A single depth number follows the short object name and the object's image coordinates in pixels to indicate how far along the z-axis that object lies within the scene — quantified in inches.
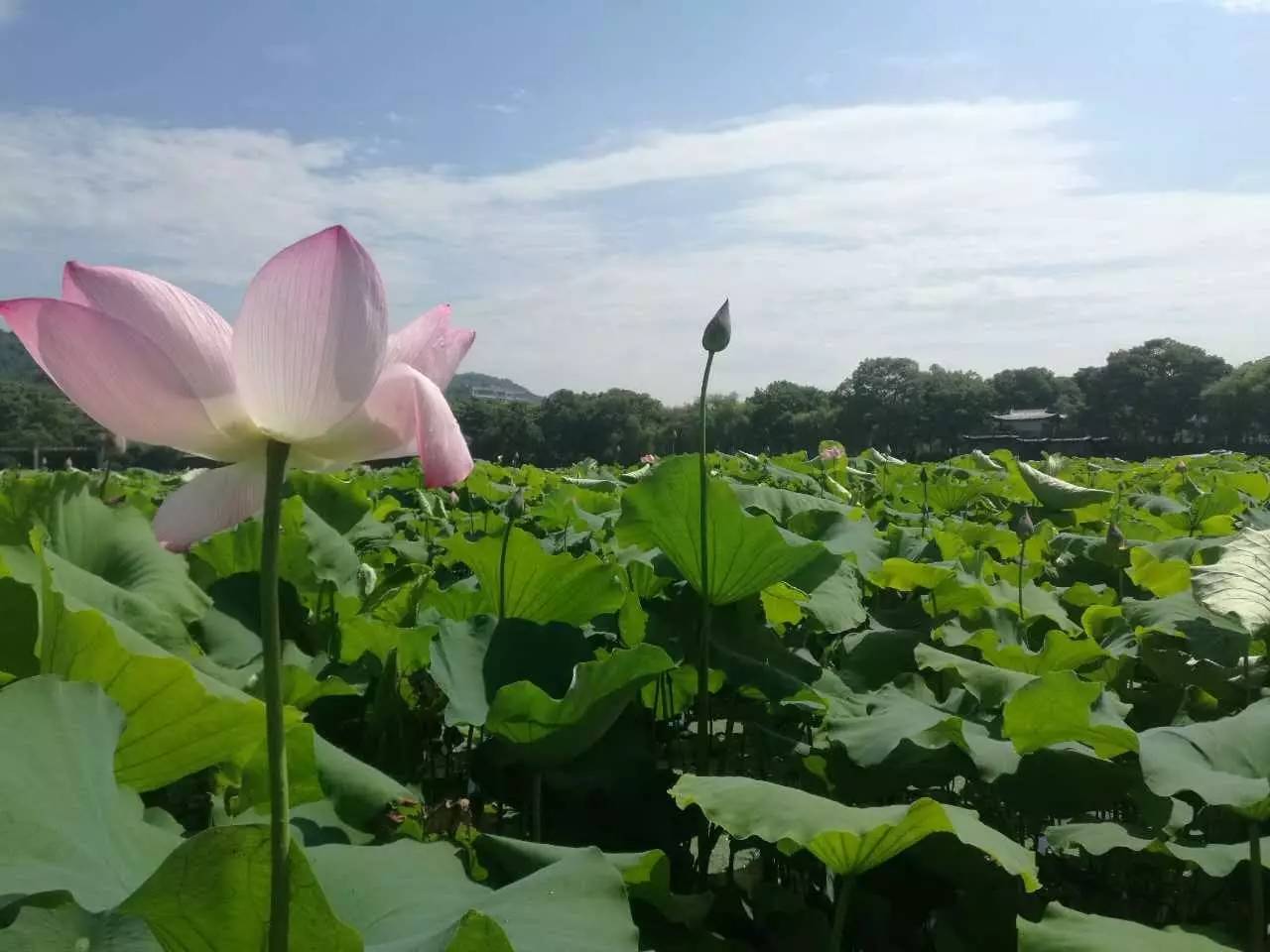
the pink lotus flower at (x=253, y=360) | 22.1
